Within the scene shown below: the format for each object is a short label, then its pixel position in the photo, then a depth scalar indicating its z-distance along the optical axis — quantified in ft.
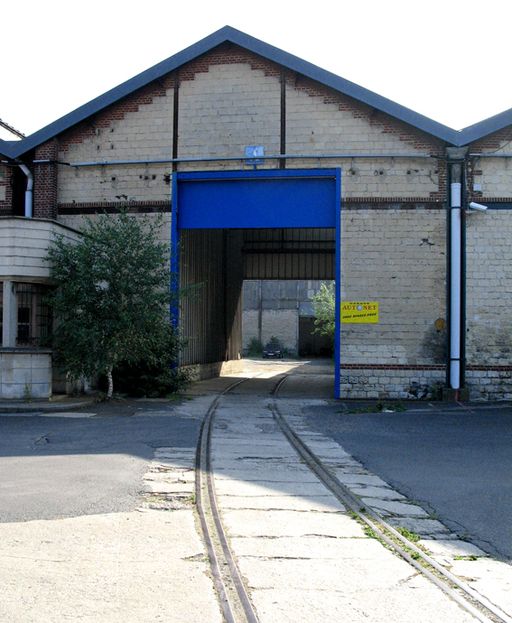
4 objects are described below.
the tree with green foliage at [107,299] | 57.72
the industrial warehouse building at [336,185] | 65.26
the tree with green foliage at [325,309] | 179.77
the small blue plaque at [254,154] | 68.13
